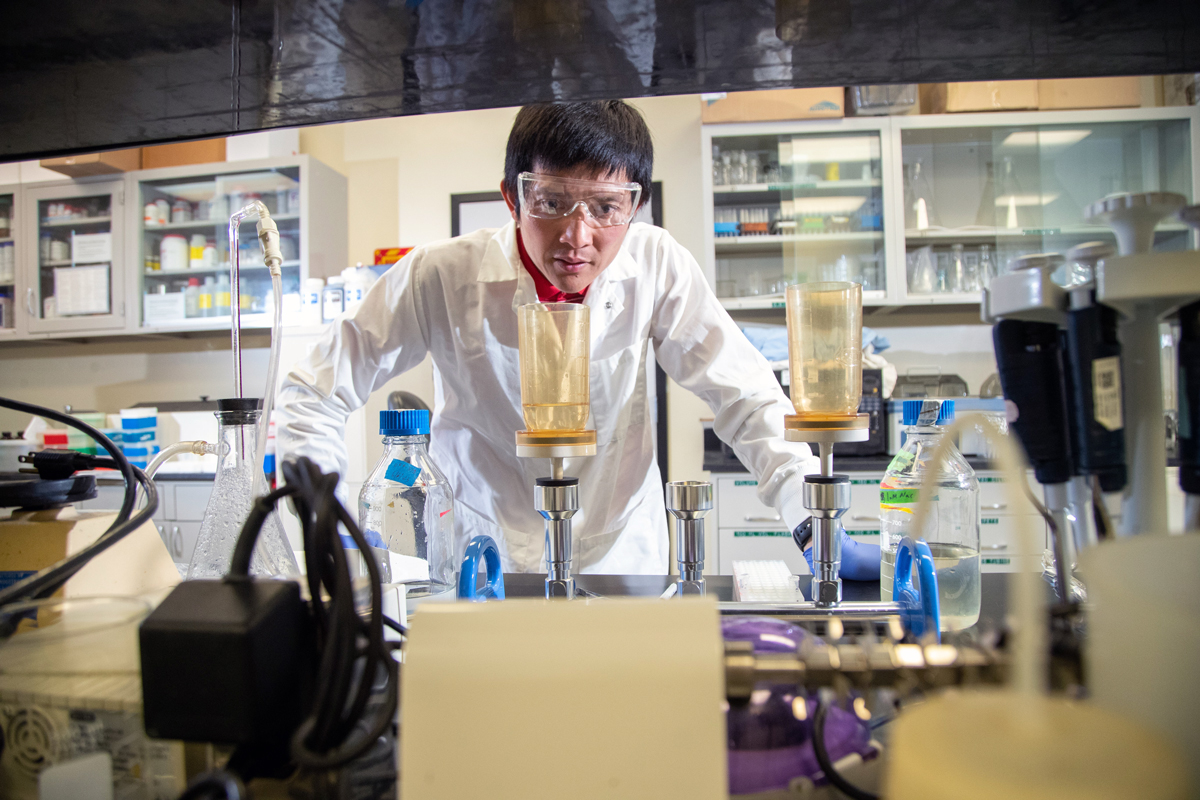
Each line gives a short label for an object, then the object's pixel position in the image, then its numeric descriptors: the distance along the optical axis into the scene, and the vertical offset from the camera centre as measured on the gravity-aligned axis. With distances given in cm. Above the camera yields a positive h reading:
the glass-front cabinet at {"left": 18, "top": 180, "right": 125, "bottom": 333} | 334 +87
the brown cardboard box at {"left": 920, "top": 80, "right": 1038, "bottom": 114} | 283 +136
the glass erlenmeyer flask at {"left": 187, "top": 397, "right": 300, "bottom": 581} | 69 -9
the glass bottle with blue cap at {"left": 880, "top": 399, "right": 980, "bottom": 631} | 76 -14
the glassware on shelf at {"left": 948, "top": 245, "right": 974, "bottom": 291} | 294 +61
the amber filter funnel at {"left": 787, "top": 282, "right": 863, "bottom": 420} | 67 +7
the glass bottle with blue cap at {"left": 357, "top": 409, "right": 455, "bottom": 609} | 78 -13
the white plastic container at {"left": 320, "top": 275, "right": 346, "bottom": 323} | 319 +59
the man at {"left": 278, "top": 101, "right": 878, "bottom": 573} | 125 +12
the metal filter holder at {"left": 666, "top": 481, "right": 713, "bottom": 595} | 69 -12
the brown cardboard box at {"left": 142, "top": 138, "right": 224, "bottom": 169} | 334 +137
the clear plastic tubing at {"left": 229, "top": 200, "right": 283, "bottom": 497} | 71 +14
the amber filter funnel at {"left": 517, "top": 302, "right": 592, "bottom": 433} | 69 +6
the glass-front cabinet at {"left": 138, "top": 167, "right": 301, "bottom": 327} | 332 +93
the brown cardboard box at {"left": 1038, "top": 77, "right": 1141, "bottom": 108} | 278 +135
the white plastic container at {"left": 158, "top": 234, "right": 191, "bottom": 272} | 338 +88
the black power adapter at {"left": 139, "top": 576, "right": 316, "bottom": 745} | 34 -13
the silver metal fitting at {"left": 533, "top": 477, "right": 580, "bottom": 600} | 64 -11
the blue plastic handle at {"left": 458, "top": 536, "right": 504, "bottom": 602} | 66 -16
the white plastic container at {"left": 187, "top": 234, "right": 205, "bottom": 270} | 341 +90
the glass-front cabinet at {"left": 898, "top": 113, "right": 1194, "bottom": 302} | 287 +101
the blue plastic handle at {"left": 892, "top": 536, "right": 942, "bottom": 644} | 56 -17
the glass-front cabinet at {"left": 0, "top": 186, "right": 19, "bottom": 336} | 346 +85
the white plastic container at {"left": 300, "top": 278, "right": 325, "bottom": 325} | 320 +58
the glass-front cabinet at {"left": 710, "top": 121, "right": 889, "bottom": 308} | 298 +94
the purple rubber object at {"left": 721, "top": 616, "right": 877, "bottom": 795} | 38 -20
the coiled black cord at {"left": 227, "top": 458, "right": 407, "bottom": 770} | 34 -12
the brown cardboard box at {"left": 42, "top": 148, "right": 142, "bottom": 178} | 322 +129
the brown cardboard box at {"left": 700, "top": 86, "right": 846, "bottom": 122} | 287 +136
